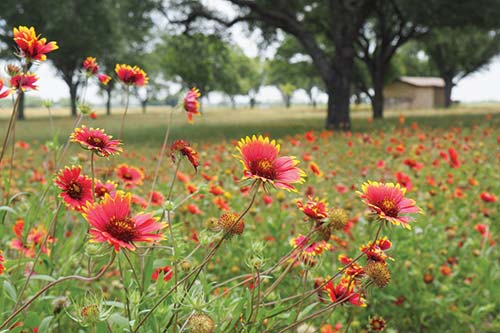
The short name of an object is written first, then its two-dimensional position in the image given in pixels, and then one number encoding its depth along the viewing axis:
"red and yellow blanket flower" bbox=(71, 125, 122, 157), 0.98
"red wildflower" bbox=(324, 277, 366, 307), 1.06
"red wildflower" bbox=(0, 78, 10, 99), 1.11
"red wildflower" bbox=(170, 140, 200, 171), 1.11
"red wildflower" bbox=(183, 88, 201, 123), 1.59
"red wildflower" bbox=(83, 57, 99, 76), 1.64
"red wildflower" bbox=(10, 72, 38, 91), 1.28
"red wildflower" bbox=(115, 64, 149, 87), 1.55
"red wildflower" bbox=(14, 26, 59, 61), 1.12
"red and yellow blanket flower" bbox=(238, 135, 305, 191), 0.87
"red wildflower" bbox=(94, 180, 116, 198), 1.28
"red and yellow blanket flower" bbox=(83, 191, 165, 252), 0.78
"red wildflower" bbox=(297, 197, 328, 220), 1.01
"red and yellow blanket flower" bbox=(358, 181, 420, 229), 0.95
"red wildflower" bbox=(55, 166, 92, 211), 1.09
